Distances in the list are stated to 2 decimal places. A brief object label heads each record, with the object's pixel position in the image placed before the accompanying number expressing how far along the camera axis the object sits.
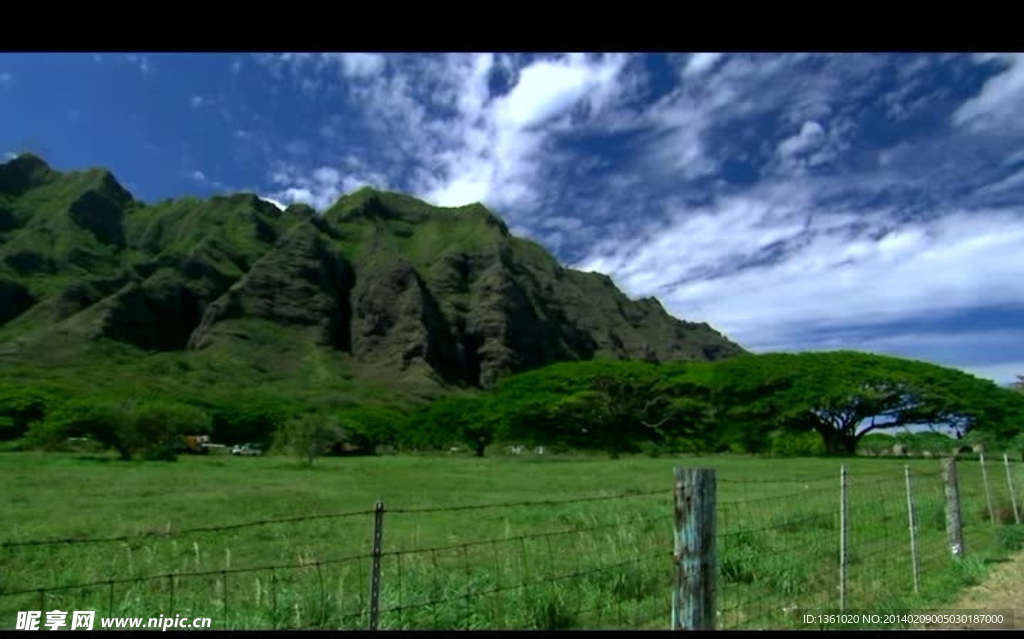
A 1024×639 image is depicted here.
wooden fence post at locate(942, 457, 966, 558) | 9.52
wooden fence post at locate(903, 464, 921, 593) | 7.84
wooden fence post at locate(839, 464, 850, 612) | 6.70
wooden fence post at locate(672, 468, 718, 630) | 4.33
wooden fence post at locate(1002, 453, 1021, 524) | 12.99
